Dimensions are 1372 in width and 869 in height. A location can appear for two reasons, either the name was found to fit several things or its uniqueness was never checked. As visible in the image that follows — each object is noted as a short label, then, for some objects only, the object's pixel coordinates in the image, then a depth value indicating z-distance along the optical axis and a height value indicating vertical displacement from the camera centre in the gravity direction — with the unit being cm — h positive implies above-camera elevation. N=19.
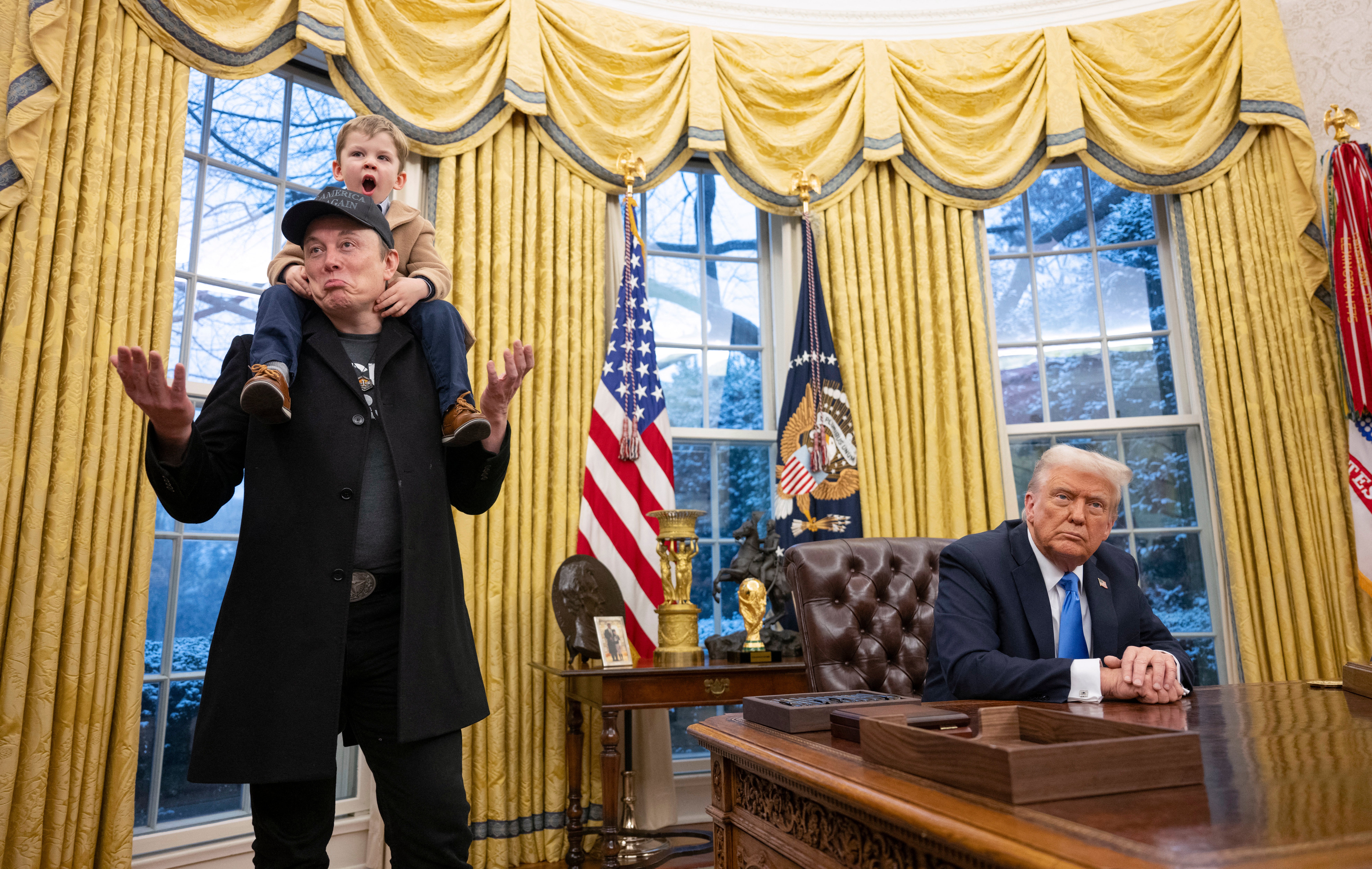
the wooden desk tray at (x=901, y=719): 106 -15
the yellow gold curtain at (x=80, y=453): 240 +46
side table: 297 -31
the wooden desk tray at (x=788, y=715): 120 -16
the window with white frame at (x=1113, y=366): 411 +108
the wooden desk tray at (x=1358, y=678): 145 -16
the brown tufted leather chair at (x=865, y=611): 227 -4
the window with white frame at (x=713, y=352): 412 +118
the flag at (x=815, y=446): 381 +65
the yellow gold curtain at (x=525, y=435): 335 +68
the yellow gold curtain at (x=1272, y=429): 374 +68
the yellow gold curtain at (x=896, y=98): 382 +225
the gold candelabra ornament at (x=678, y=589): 336 +5
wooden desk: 60 -18
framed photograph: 309 -14
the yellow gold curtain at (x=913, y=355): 398 +109
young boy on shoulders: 139 +55
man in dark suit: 178 +0
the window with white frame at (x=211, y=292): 289 +113
